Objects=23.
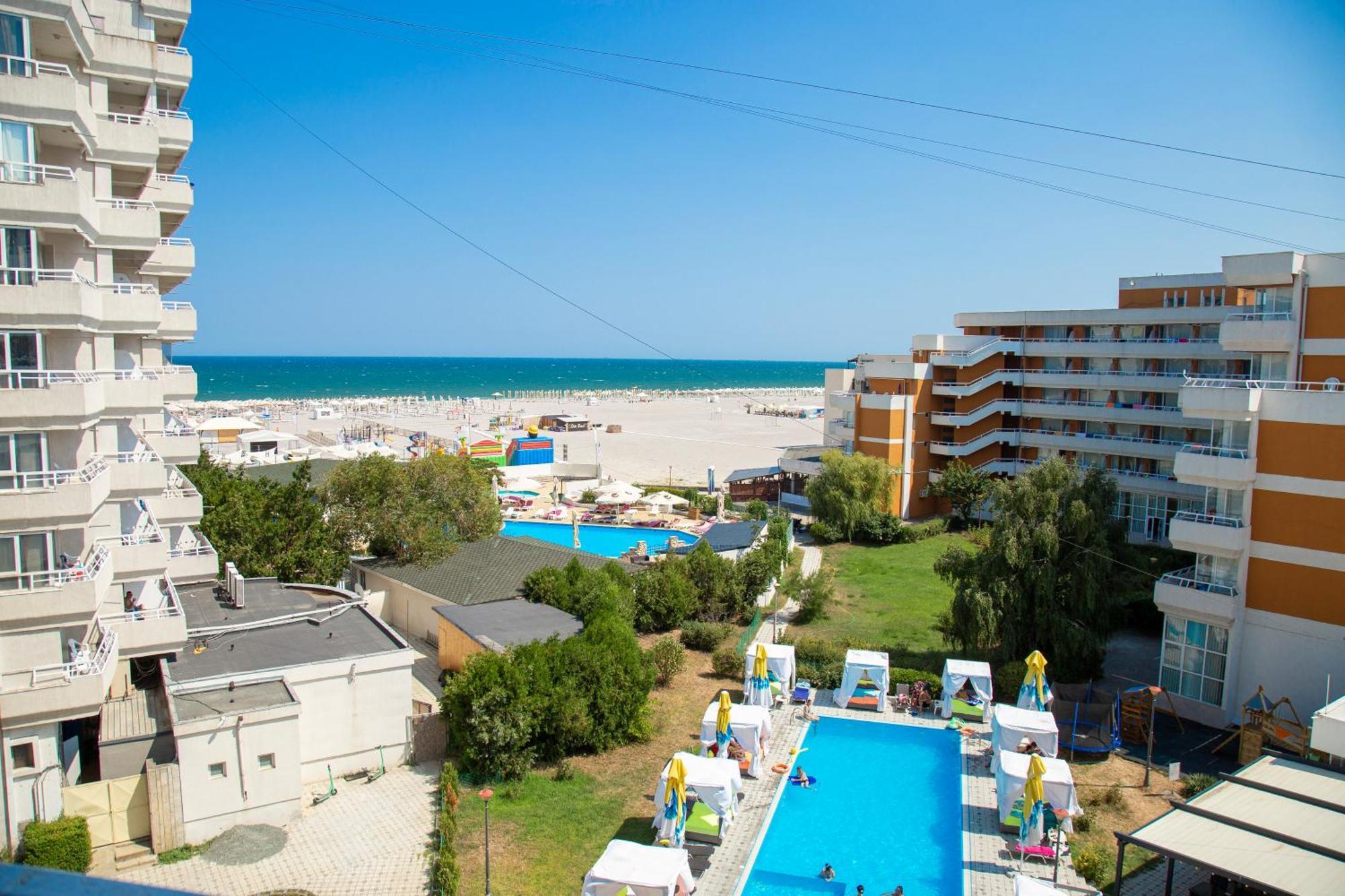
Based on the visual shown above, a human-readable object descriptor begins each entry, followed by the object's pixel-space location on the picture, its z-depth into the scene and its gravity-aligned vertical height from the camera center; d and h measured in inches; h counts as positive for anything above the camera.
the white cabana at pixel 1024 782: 611.5 -283.5
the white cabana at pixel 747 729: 722.2 -291.3
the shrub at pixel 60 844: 524.7 -292.4
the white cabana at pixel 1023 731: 708.0 -282.5
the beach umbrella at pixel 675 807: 576.4 -284.6
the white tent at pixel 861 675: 864.3 -290.9
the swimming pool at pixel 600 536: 1667.1 -312.2
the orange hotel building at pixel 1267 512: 754.8 -109.5
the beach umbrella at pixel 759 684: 829.8 -290.3
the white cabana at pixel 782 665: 877.2 -286.2
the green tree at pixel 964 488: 1688.0 -201.6
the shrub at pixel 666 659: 900.0 -290.3
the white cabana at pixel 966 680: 840.3 -286.9
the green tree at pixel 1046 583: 877.2 -201.3
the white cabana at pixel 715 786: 617.0 -288.1
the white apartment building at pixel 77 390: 539.8 -15.4
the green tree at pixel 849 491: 1624.0 -204.8
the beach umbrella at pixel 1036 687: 786.2 -273.3
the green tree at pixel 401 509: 1140.5 -184.0
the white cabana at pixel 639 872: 491.2 -282.6
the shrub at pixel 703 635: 1032.2 -304.7
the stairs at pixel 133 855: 569.3 -321.8
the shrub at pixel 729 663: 941.2 -308.1
